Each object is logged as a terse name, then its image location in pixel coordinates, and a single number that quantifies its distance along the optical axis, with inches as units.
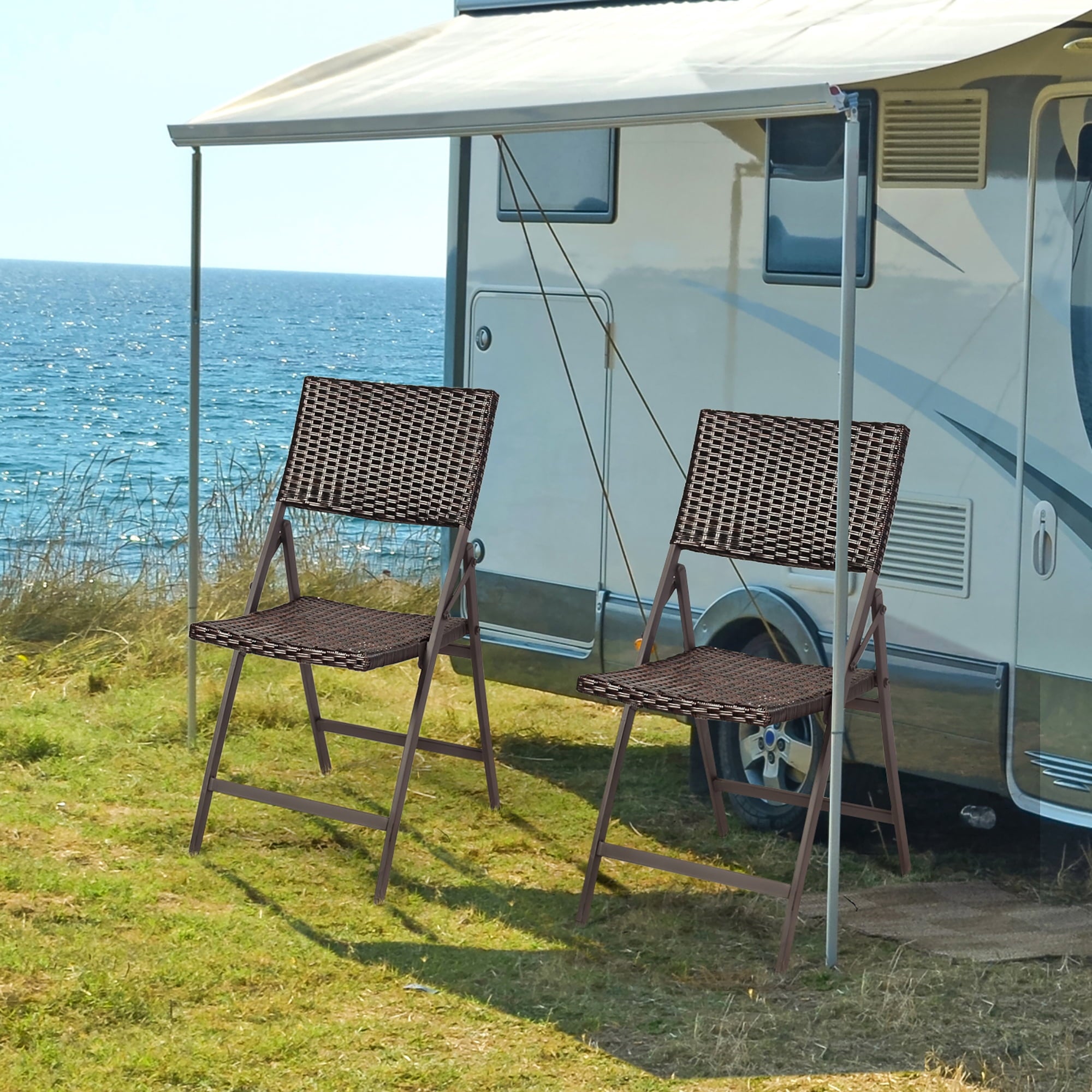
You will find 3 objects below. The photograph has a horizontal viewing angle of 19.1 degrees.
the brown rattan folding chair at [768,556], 293.9
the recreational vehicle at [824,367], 313.3
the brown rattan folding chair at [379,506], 328.5
